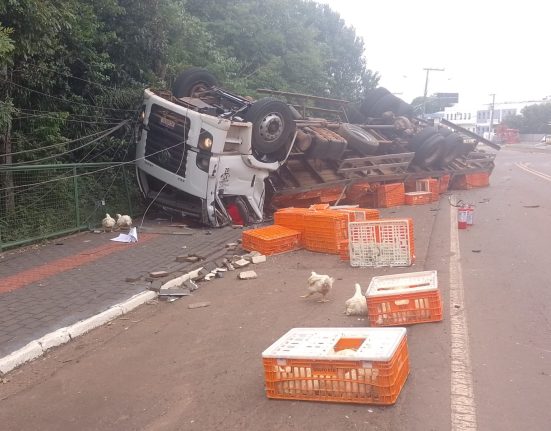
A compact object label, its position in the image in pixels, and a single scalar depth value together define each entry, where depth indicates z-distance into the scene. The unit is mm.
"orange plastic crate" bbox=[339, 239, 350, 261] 8727
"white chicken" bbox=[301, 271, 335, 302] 6500
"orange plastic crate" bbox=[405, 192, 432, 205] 16411
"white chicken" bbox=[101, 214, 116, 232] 11125
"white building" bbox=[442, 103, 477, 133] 133212
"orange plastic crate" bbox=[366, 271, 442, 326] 5371
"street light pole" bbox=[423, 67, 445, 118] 62344
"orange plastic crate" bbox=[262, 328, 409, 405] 3711
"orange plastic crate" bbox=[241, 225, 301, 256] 9273
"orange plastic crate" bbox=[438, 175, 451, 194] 19384
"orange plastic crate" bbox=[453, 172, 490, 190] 20859
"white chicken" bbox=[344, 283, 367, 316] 5816
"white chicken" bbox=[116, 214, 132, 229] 11281
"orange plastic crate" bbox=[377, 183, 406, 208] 15648
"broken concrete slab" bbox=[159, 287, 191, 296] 7031
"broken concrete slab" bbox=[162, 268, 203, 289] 7356
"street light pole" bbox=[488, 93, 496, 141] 97162
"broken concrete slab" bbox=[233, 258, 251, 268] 8570
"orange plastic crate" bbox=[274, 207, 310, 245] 9797
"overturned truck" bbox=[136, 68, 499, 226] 10938
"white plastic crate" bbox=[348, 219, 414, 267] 8109
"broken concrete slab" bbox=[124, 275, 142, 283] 7383
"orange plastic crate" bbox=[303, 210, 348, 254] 9172
